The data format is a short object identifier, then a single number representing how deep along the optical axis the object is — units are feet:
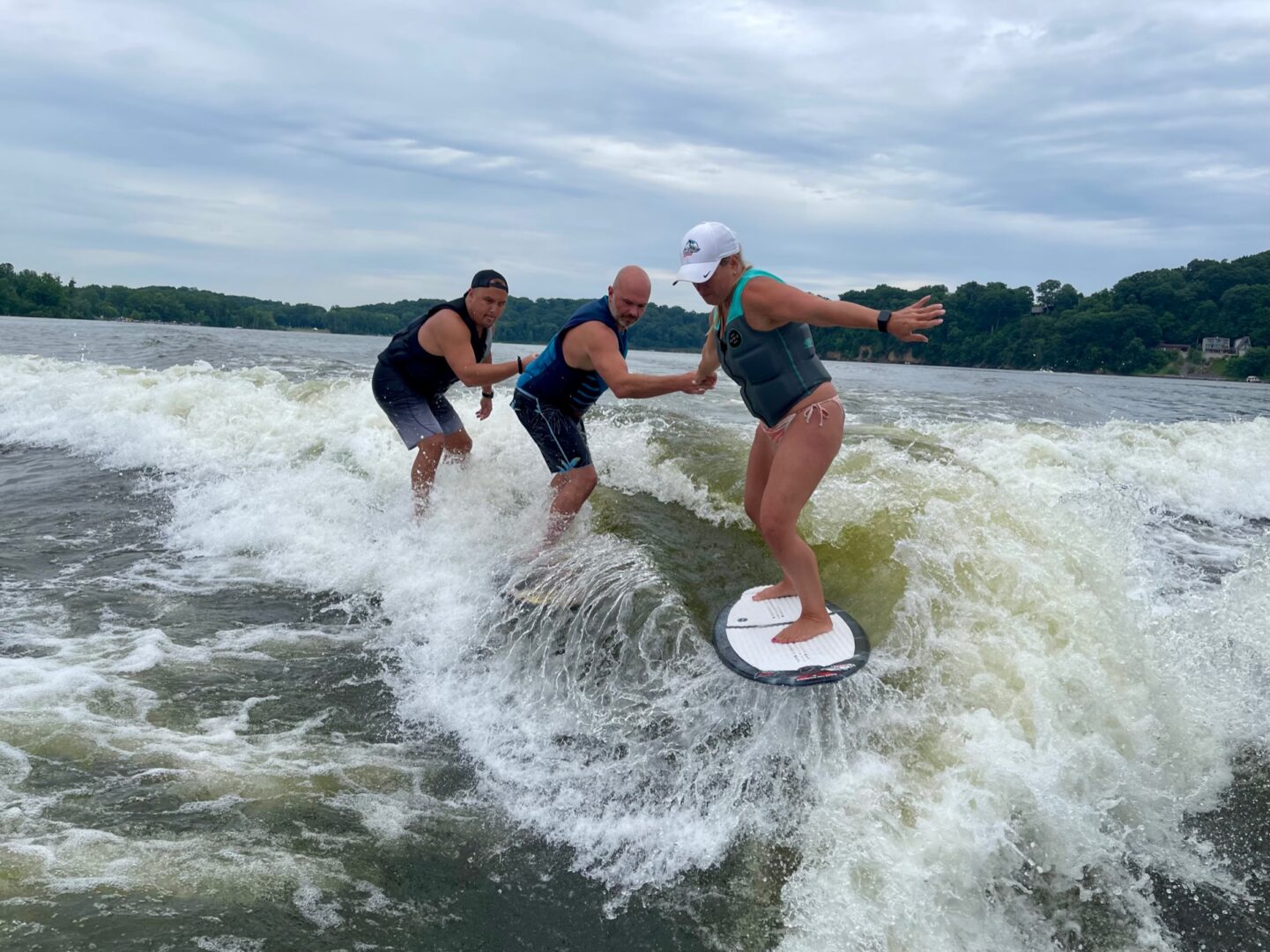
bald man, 16.97
